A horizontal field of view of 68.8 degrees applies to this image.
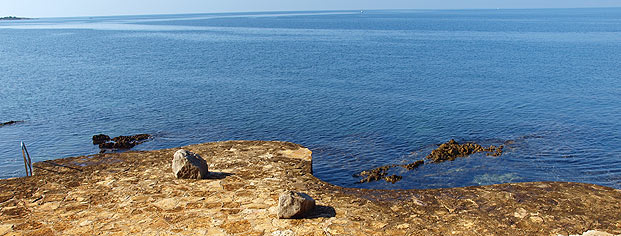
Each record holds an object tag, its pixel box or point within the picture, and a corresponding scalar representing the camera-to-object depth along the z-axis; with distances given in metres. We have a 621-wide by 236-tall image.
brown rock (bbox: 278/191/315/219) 14.09
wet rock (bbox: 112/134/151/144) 29.75
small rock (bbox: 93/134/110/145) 29.58
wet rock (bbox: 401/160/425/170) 24.52
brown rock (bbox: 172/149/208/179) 17.56
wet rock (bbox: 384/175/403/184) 22.77
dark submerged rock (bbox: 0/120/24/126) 34.07
